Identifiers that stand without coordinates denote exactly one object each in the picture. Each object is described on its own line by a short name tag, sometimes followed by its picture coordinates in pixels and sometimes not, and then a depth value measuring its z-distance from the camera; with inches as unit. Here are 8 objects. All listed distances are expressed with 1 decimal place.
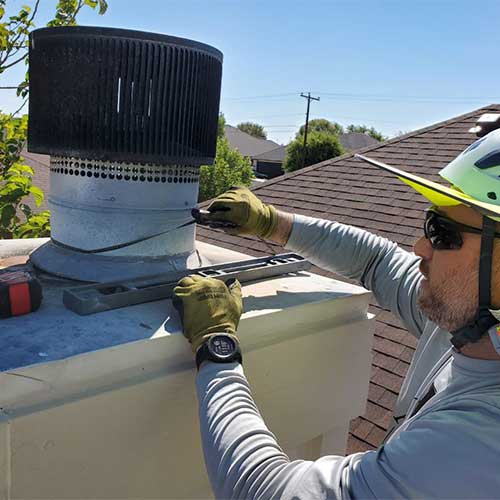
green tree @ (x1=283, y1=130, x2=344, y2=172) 1185.4
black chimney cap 67.5
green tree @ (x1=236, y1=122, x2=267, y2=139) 3284.9
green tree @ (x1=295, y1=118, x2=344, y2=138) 2356.5
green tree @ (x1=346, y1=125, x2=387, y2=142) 2416.3
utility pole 1698.5
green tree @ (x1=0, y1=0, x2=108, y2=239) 136.4
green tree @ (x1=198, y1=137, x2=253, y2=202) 993.5
